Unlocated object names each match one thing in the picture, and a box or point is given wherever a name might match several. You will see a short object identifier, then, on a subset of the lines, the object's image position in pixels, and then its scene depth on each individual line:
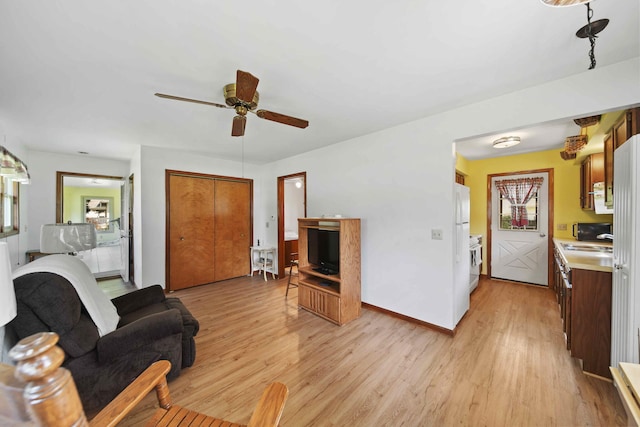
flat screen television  3.11
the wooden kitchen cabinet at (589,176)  2.94
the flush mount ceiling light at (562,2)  1.01
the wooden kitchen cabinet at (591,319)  1.86
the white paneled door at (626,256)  1.42
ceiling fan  1.62
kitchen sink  2.87
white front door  4.14
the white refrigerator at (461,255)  2.64
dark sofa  1.39
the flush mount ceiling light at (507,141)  3.39
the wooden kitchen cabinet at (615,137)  1.82
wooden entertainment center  2.86
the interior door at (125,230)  4.46
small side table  4.74
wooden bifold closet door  4.06
